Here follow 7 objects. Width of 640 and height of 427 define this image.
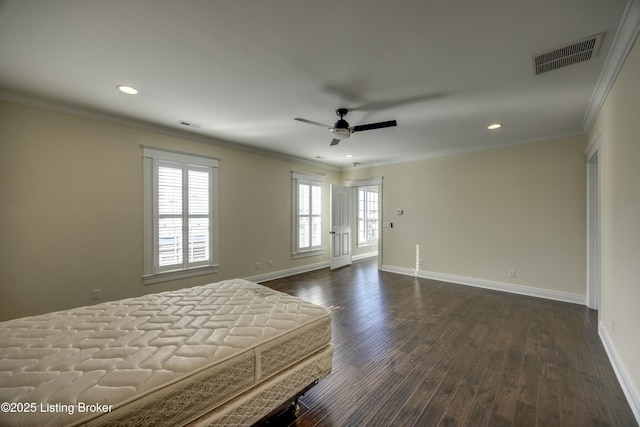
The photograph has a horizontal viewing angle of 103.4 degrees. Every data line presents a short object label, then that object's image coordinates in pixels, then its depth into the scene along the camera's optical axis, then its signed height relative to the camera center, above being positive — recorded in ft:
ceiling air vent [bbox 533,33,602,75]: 6.34 +4.34
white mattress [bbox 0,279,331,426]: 3.48 -2.48
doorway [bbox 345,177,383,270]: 25.39 -0.50
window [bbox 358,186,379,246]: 27.45 -0.08
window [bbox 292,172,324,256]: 19.56 +0.09
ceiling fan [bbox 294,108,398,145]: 9.90 +3.49
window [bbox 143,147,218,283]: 12.49 +0.04
